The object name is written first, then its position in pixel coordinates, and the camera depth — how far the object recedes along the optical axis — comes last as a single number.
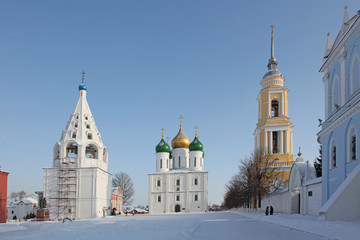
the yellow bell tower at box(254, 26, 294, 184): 38.28
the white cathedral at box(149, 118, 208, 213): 47.06
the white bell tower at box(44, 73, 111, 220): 32.72
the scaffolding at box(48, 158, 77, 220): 32.72
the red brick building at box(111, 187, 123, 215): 43.04
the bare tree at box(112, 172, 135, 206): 61.39
